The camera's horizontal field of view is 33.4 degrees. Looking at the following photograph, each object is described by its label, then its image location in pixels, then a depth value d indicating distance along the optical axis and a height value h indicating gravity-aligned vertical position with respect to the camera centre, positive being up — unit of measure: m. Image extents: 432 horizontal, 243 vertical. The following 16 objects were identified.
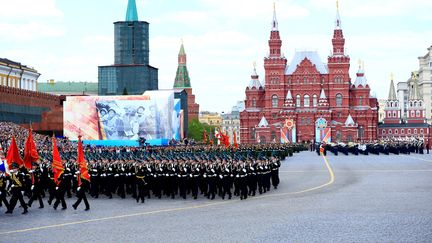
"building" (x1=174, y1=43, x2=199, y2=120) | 183.50 +17.71
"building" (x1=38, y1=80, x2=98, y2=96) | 158.12 +14.52
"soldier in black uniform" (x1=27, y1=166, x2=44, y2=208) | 22.56 -1.07
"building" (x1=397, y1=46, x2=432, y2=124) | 151.00 +14.35
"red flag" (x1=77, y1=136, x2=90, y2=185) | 21.65 -0.40
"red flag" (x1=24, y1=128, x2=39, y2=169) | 23.23 -0.03
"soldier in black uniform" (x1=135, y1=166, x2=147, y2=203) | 24.01 -1.02
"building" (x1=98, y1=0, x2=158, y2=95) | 121.25 +15.52
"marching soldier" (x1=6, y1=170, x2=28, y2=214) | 20.97 -1.17
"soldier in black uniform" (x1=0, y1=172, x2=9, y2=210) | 20.69 -0.98
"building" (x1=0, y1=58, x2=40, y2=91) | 85.94 +9.99
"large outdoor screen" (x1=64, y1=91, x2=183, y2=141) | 70.12 +3.44
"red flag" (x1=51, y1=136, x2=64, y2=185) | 21.89 -0.44
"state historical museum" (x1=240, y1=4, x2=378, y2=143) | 109.56 +7.34
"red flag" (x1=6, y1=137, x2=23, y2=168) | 22.83 -0.03
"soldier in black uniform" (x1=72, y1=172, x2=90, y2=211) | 21.16 -1.14
